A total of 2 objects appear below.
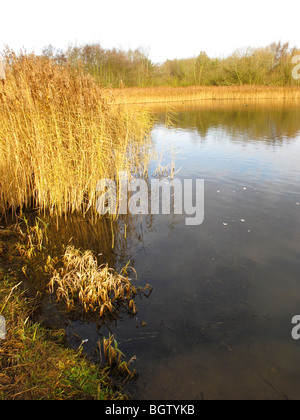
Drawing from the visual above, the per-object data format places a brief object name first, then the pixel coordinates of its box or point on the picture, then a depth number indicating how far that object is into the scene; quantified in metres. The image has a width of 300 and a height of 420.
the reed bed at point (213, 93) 25.34
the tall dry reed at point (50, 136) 4.91
